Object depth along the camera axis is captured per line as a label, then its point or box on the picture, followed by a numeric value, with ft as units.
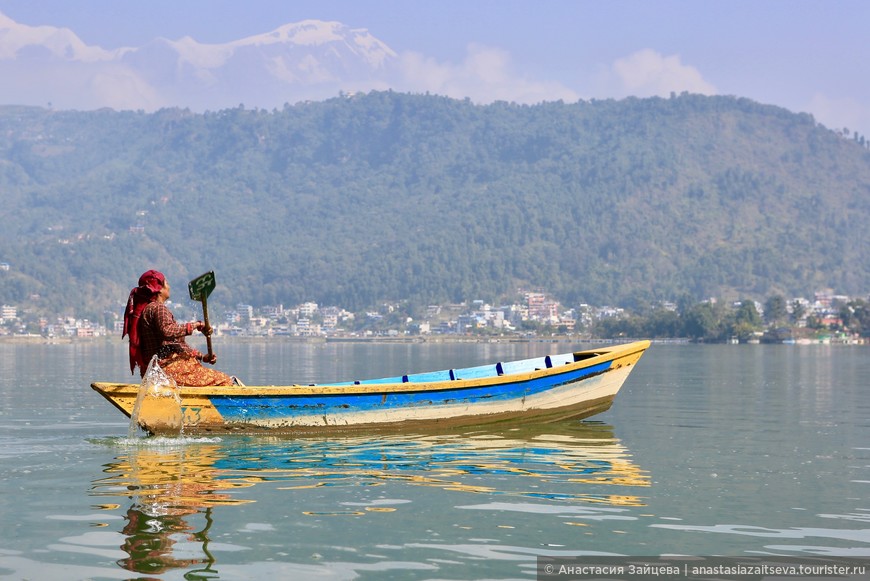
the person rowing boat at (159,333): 59.98
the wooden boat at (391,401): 60.13
